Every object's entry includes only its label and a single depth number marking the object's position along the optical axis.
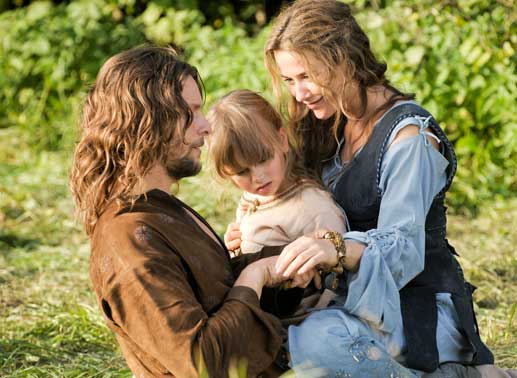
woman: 5.68
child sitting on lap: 6.47
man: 4.88
